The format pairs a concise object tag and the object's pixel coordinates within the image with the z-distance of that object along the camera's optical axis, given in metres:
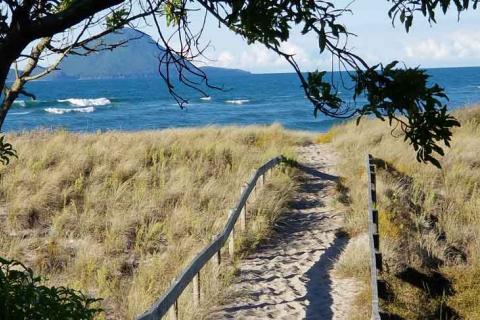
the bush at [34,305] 7.73
